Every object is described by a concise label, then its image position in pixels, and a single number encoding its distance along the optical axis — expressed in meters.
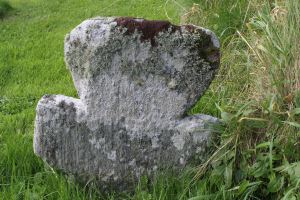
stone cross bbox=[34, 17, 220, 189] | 2.96
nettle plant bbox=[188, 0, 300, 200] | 2.70
